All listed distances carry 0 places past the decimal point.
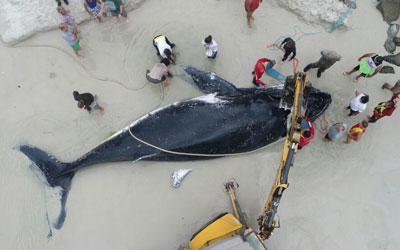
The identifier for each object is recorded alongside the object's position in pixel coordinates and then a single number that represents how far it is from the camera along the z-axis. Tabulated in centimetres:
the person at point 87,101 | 619
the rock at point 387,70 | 733
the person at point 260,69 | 642
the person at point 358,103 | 630
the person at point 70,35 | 646
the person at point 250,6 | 685
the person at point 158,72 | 663
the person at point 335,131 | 624
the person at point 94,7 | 682
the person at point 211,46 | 644
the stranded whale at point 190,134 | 630
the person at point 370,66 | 645
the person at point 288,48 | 640
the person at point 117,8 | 694
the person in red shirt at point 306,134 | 564
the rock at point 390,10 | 760
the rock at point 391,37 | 752
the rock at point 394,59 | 741
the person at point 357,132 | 606
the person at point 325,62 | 638
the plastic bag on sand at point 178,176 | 668
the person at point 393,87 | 670
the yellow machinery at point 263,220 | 464
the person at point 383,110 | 602
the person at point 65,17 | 629
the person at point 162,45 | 676
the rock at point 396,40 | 746
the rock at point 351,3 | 761
